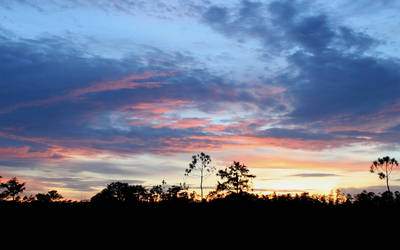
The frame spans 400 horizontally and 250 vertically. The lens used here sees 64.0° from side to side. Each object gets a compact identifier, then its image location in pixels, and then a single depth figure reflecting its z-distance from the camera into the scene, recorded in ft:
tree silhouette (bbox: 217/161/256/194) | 229.86
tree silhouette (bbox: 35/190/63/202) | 277.05
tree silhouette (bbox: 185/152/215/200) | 232.73
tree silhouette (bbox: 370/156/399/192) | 251.80
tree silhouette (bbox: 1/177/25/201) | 279.69
